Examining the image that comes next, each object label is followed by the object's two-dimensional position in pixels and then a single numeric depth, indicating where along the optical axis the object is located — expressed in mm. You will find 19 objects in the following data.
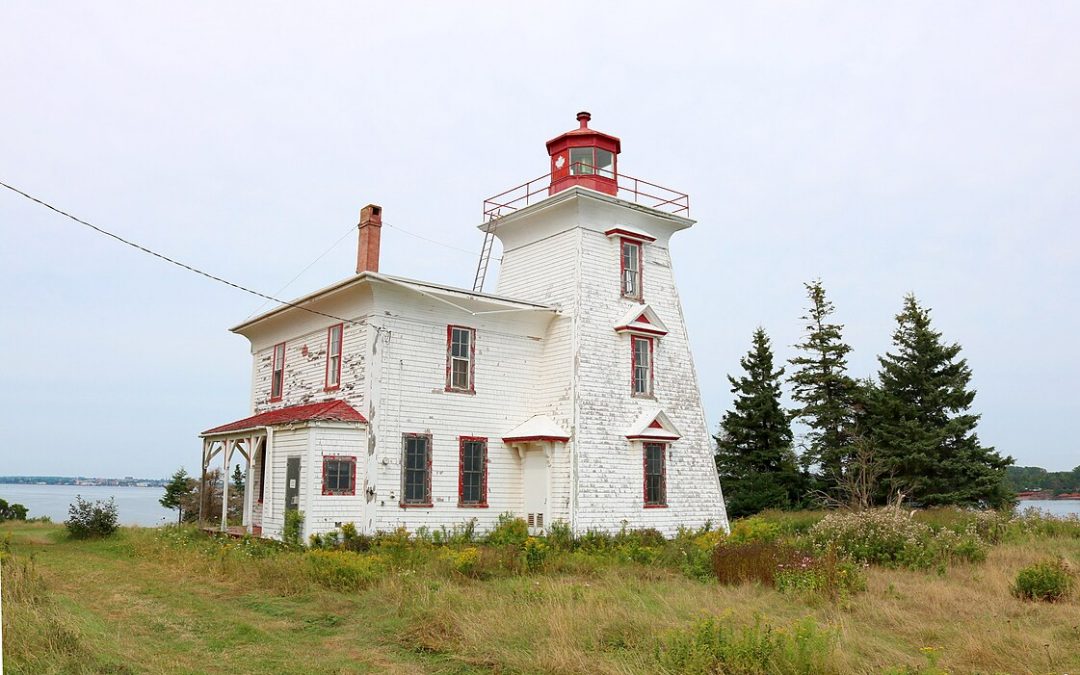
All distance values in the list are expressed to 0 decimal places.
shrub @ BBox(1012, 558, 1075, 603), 12695
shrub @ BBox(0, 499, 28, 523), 34812
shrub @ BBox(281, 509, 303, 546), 18797
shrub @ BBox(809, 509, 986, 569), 16781
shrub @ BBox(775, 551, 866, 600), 12547
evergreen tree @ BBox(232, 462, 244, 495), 45688
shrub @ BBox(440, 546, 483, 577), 14664
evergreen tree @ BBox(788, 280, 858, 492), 36094
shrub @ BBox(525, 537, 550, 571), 15789
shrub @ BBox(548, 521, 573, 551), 20422
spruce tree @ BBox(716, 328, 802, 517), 35906
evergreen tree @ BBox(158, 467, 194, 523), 49031
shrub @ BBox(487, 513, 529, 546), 20662
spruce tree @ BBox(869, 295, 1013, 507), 33000
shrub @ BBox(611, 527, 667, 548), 20719
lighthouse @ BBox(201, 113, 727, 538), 20203
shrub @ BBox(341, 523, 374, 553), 18859
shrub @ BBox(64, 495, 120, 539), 24672
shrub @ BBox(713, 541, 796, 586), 14086
